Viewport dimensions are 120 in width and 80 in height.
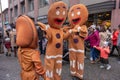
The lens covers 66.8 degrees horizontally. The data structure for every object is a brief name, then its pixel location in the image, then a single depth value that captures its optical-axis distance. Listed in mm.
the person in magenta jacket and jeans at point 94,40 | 3473
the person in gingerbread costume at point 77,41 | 2490
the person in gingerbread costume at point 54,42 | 2108
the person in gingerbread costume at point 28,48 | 1714
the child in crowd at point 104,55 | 3152
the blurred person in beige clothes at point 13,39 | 4506
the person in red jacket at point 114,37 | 4184
